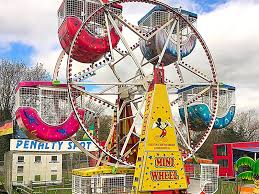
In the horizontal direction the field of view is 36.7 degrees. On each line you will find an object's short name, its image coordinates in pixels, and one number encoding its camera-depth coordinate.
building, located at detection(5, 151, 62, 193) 26.36
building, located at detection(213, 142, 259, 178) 30.18
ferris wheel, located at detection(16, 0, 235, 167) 11.84
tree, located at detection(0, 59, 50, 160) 39.78
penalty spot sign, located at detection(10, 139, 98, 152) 26.75
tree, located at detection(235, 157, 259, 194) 13.34
